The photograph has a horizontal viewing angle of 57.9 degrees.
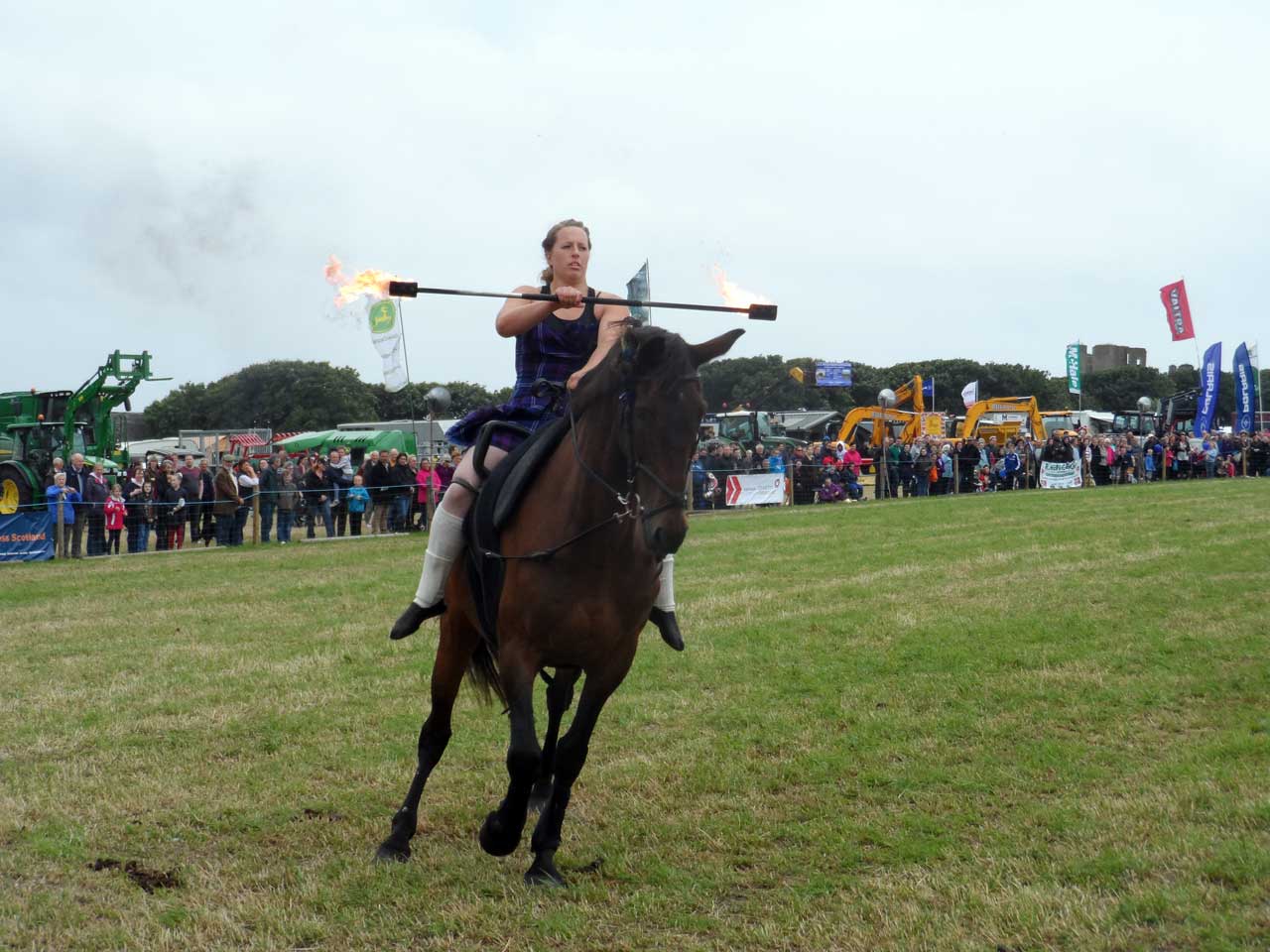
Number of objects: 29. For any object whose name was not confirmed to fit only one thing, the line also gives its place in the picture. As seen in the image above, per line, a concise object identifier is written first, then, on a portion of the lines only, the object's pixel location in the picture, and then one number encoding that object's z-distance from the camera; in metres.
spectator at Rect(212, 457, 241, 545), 23.20
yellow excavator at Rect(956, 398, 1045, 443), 48.15
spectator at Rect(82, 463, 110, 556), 21.61
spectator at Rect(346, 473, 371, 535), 24.67
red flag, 48.31
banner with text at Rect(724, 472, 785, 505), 30.63
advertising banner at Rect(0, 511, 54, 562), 20.52
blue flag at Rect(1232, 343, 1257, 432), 43.50
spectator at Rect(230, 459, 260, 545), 23.36
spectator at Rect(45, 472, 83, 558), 20.86
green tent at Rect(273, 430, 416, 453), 40.22
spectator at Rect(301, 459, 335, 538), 24.56
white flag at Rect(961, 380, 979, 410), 52.81
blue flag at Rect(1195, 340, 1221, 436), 43.16
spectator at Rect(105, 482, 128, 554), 21.56
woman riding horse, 5.77
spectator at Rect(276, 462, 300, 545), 24.08
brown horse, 4.60
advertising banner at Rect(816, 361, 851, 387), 63.25
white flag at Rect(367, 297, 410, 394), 23.86
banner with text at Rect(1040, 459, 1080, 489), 37.72
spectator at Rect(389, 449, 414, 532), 25.59
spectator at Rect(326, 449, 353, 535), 24.80
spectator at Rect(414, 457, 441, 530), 25.66
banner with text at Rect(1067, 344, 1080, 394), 67.06
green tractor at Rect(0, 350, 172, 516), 25.14
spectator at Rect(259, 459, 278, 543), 23.81
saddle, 5.25
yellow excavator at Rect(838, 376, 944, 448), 42.90
